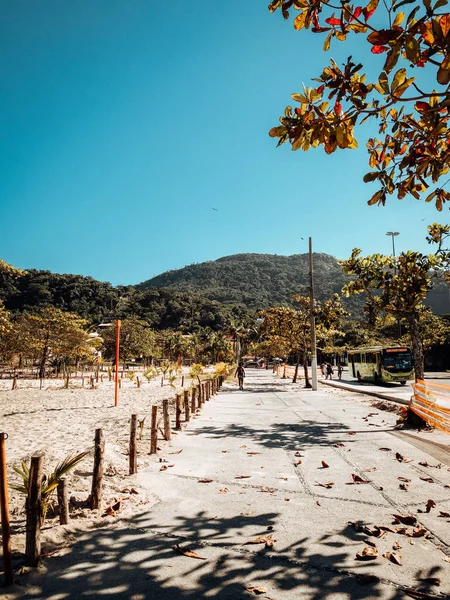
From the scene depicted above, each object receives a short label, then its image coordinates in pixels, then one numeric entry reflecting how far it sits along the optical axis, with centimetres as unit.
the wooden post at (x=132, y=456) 651
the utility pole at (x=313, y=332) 2417
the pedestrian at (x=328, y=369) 3666
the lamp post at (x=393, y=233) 5233
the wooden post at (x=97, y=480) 496
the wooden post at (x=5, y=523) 328
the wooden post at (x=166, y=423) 927
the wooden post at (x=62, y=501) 443
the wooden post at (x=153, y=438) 809
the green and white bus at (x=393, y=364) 2722
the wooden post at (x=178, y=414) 1116
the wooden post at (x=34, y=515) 358
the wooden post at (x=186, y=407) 1266
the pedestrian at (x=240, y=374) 2792
